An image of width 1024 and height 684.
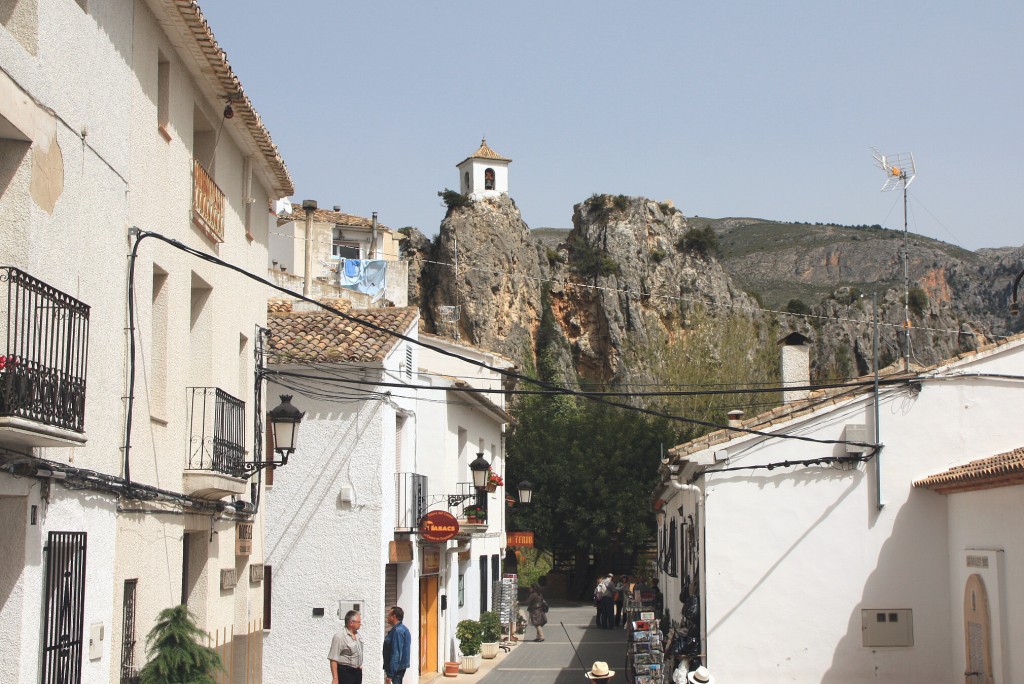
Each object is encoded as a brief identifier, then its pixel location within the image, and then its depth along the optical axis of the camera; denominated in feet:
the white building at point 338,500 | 58.08
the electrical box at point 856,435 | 47.34
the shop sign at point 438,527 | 62.28
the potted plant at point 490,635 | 79.51
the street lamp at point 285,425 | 42.24
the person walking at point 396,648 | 46.52
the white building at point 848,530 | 46.42
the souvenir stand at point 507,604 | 92.32
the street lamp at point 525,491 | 82.43
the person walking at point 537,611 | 92.68
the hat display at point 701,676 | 43.21
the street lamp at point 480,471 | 66.64
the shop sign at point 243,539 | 43.78
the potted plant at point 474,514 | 73.10
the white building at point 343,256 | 112.47
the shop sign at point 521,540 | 110.63
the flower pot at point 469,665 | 71.56
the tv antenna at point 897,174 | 54.10
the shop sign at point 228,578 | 41.70
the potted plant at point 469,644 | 71.72
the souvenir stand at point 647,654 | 49.98
